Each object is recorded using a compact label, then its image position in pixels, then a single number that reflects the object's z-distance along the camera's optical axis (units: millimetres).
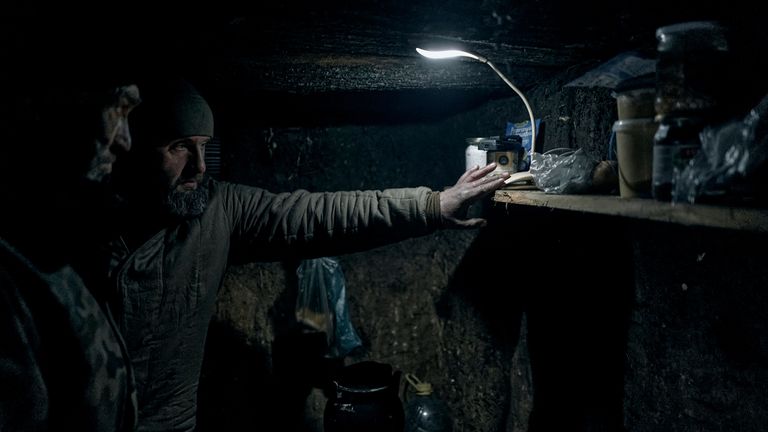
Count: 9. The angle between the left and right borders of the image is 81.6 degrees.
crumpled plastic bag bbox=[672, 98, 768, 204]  878
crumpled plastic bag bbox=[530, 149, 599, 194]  1456
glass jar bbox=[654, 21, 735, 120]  1013
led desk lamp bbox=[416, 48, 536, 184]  1810
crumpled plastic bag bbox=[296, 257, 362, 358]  3146
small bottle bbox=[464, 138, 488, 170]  2070
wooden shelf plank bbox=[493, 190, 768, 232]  852
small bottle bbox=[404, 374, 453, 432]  3004
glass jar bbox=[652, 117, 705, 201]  995
